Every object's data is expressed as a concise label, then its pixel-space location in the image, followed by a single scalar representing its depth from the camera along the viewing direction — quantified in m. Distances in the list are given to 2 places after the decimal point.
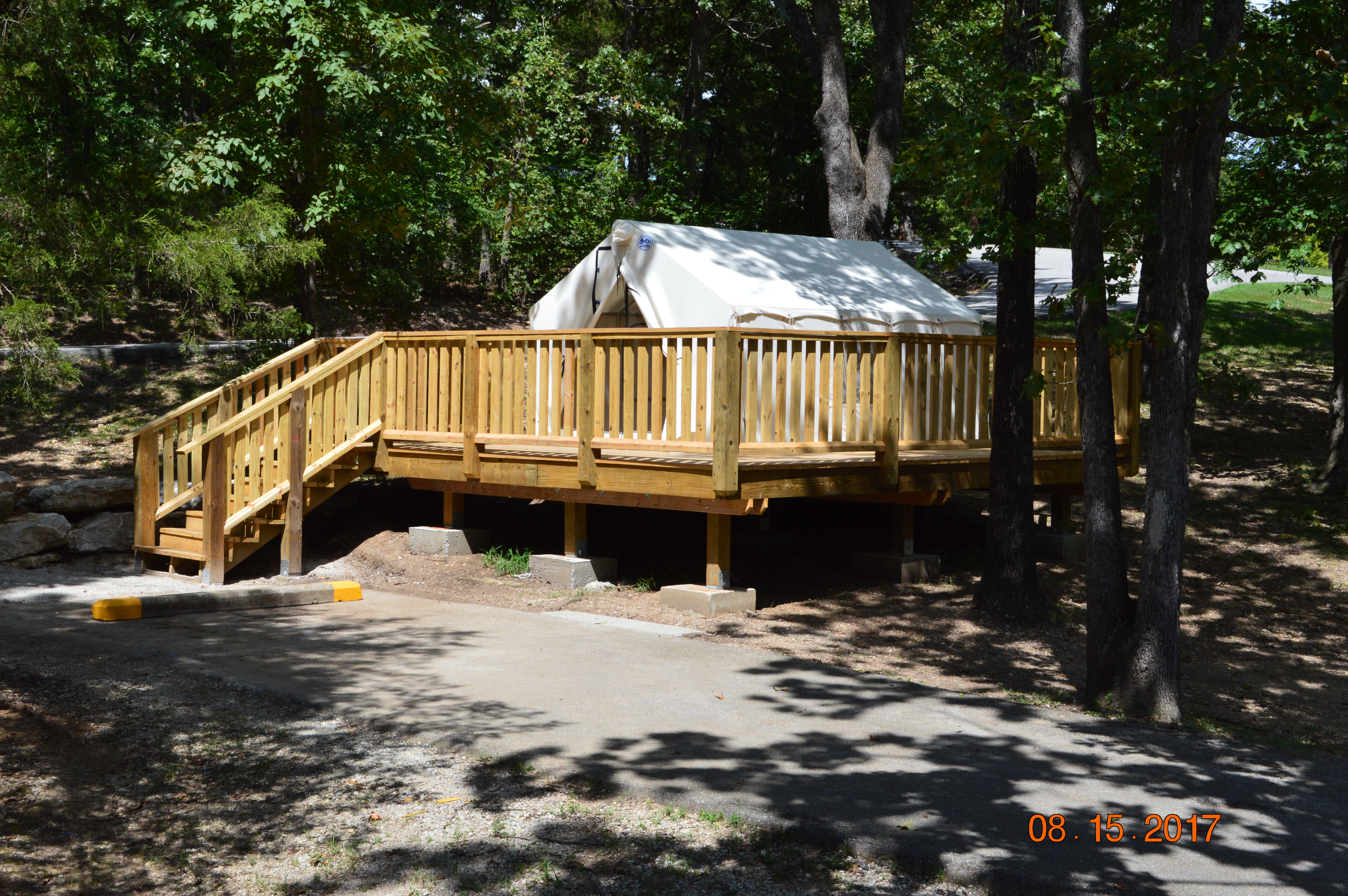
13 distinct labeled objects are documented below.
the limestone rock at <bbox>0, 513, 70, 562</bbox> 11.23
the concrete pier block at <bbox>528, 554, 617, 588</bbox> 11.18
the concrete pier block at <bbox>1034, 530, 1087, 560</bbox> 12.98
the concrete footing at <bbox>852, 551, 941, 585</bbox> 11.47
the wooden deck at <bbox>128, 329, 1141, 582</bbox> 9.86
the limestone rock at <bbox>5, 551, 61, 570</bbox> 11.23
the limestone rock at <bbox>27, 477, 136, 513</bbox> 11.84
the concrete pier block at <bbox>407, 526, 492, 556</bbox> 12.43
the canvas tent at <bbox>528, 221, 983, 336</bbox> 11.81
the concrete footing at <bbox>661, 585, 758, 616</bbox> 9.91
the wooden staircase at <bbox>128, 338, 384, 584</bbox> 10.79
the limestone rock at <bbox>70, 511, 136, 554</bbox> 11.71
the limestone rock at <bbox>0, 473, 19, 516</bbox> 11.53
